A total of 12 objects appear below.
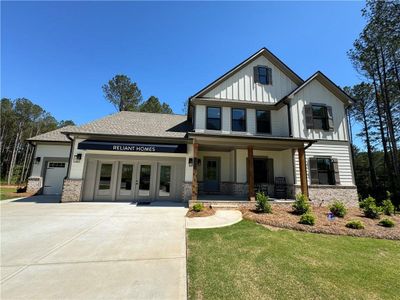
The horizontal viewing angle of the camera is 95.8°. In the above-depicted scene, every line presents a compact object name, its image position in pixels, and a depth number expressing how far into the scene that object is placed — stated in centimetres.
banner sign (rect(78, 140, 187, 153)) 1057
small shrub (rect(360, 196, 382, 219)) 829
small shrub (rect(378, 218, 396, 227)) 710
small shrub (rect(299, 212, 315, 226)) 698
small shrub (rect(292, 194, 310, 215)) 834
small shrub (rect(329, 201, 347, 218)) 832
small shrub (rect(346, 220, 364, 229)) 676
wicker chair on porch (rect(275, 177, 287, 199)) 1212
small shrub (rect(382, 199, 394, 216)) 900
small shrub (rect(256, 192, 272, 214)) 848
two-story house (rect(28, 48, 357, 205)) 1097
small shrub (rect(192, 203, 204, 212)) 855
